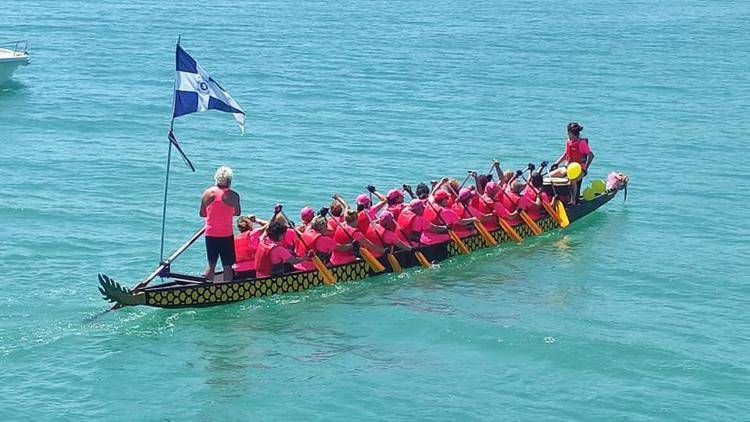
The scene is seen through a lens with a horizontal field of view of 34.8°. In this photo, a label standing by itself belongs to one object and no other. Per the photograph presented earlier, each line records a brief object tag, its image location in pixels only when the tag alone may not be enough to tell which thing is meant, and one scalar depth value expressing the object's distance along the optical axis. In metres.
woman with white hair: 21.50
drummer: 29.77
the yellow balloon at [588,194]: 30.69
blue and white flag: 21.84
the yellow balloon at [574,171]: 29.12
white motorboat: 45.34
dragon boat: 21.23
